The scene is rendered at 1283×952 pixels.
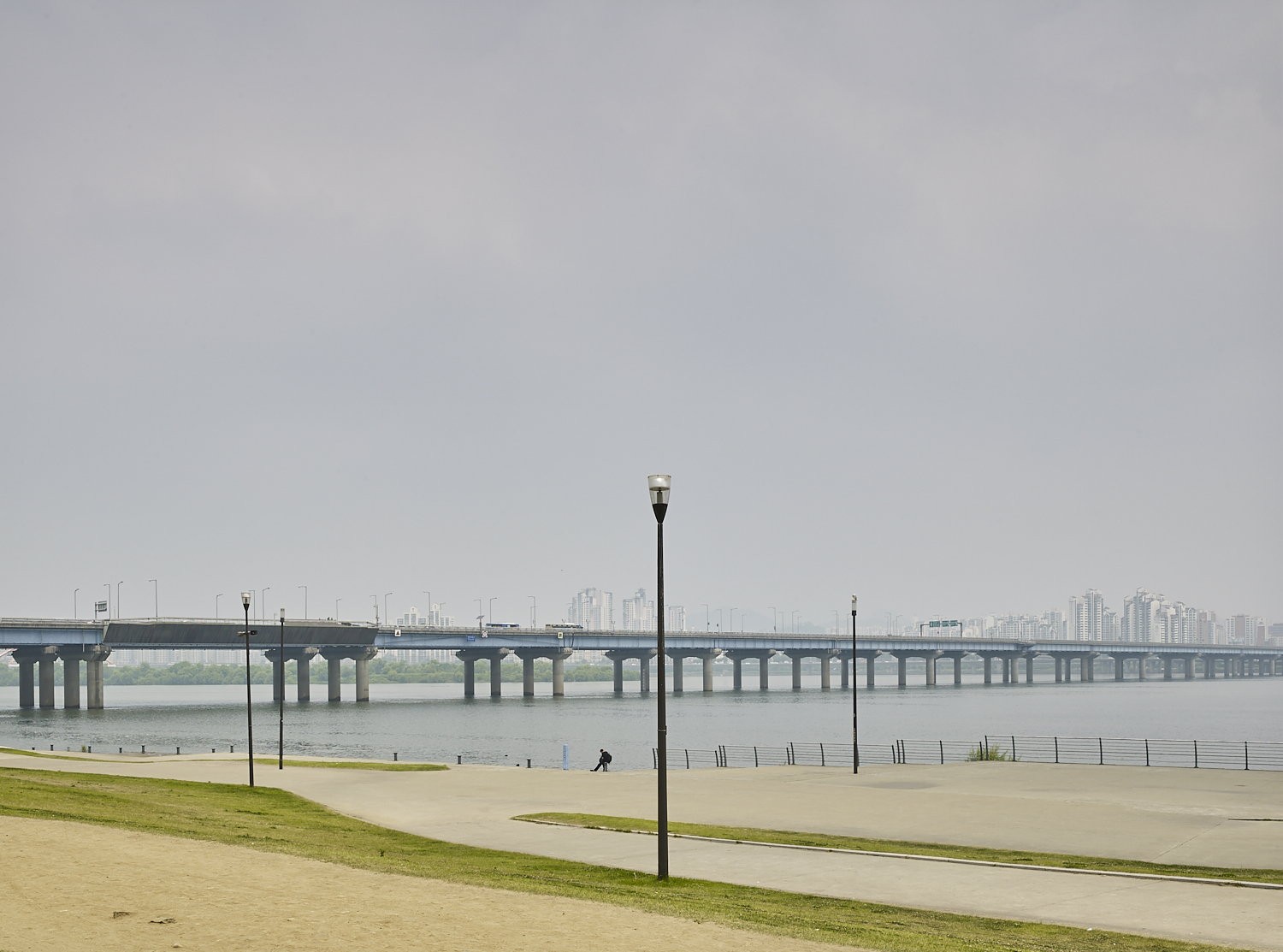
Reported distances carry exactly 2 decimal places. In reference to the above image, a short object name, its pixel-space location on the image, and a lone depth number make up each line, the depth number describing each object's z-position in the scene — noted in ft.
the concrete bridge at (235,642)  488.85
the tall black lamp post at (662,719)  69.82
